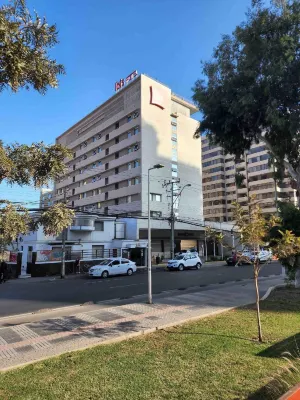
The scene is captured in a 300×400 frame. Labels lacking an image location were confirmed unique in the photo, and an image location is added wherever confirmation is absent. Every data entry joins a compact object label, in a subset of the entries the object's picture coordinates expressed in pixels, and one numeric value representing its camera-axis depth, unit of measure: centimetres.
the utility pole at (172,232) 3556
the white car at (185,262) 3192
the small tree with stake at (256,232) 710
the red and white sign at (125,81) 5619
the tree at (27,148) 340
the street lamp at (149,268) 1288
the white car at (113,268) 2652
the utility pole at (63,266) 2773
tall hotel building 5009
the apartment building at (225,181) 8156
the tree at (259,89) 1505
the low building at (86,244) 3061
